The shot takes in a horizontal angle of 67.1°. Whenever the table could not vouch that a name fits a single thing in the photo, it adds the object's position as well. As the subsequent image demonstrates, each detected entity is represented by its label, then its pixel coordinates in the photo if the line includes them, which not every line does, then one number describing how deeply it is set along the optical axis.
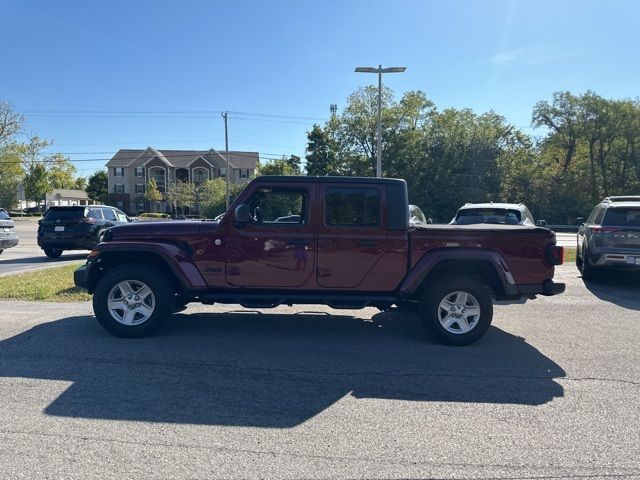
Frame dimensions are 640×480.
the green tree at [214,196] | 44.22
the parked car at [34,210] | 69.65
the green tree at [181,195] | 63.03
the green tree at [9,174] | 63.28
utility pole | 46.09
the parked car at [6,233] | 15.43
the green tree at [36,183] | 62.88
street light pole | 20.48
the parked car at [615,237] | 9.68
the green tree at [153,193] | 67.75
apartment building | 71.31
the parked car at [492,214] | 10.84
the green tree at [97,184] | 91.11
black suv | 15.18
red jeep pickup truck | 5.88
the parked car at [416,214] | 11.58
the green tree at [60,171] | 74.51
